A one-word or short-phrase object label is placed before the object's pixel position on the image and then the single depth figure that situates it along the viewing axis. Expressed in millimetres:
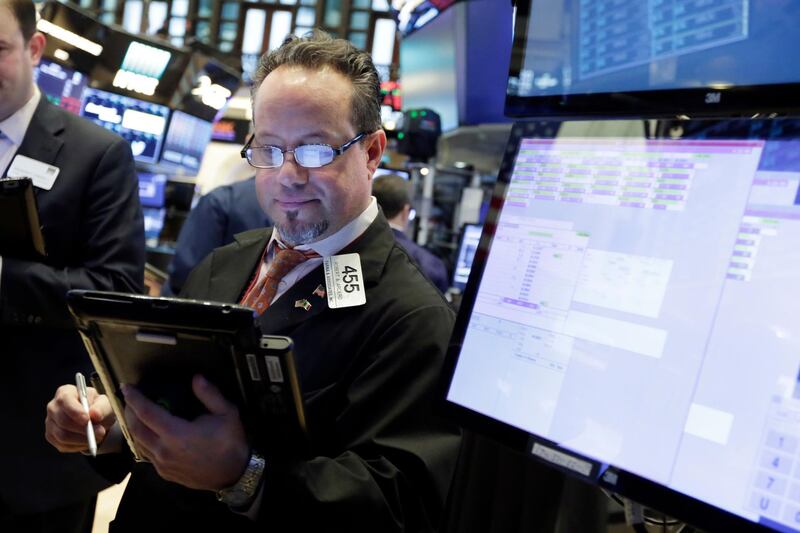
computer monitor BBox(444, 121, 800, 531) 702
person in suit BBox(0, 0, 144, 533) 1828
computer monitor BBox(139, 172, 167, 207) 5746
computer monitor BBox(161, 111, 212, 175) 4945
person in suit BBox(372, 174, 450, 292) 3963
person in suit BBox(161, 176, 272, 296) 3357
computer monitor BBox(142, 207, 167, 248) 5824
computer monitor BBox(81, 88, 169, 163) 4254
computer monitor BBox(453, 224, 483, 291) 5306
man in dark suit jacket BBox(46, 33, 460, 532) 1079
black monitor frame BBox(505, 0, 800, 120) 816
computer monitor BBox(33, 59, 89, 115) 4117
